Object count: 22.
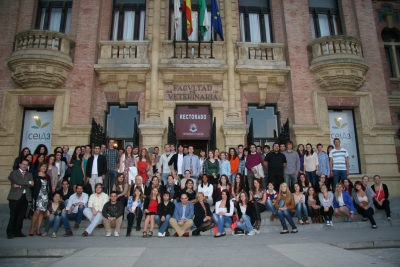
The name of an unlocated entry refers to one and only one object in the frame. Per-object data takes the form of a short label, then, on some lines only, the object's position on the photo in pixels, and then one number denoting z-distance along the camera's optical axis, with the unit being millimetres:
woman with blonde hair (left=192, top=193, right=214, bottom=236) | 7738
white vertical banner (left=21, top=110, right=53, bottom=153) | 12484
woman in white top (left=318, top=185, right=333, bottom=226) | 8359
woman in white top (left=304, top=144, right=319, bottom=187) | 9664
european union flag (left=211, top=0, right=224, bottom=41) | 13031
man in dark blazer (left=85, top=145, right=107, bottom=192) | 9039
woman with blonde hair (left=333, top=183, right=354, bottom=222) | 8633
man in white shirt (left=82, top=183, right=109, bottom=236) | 7754
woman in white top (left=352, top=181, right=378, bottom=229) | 8469
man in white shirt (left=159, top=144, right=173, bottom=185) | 9516
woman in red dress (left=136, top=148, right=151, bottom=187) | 9211
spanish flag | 12922
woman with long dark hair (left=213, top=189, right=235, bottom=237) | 7602
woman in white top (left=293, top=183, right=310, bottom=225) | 8430
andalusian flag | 13117
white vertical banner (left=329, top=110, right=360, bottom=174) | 13086
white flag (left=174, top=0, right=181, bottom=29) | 12968
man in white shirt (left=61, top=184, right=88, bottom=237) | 8117
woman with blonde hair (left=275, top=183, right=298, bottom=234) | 7984
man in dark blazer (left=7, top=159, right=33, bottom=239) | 7434
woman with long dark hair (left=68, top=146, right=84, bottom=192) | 9016
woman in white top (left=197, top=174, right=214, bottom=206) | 8867
